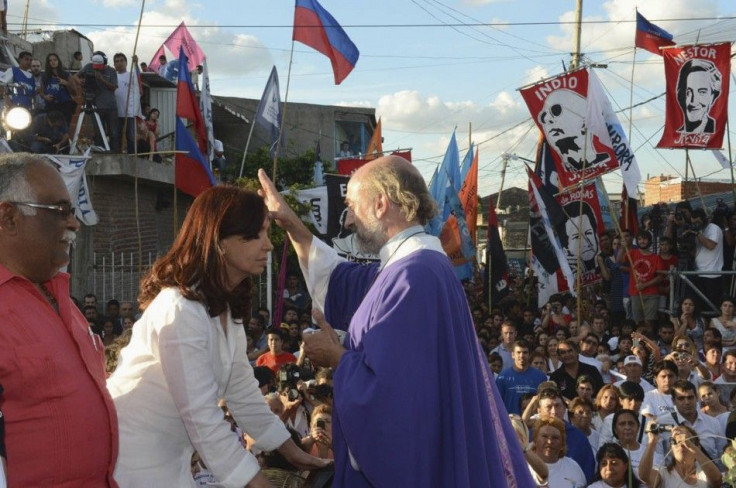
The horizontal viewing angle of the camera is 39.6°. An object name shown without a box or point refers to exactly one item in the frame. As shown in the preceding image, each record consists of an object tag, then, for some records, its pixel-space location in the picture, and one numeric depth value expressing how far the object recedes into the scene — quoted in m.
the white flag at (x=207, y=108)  16.52
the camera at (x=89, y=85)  17.48
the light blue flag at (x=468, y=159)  22.88
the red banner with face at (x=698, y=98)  15.24
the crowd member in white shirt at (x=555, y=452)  7.55
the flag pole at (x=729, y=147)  15.38
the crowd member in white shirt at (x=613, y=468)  7.37
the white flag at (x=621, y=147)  16.06
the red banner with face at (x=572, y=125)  15.26
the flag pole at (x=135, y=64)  15.16
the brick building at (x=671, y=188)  37.73
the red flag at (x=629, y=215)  16.83
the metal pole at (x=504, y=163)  24.92
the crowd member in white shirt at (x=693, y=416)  8.77
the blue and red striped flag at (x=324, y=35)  13.82
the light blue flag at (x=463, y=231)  16.72
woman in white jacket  3.48
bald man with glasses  3.09
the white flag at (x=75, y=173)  14.72
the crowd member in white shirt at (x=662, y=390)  9.21
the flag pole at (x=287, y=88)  12.92
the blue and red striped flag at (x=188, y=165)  14.21
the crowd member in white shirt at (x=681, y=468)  7.28
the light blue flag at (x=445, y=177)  17.33
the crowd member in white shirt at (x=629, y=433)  8.14
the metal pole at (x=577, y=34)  26.54
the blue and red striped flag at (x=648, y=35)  17.19
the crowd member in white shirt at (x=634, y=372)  10.53
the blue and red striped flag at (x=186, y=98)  14.85
